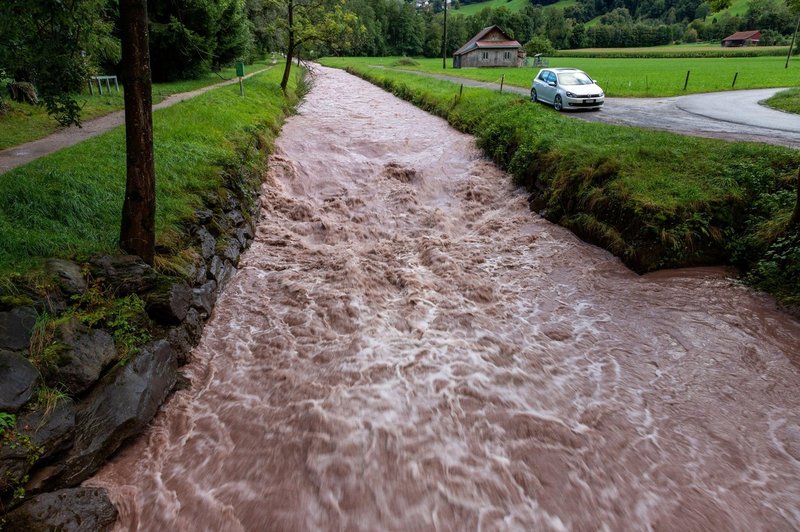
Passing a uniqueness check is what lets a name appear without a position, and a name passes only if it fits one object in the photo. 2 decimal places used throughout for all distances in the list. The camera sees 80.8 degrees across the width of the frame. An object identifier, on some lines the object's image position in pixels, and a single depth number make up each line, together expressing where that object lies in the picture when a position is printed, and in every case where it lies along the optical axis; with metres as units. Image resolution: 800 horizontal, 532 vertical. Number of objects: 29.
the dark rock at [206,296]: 7.24
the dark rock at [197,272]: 7.38
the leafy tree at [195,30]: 23.91
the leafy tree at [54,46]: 5.43
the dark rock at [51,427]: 4.18
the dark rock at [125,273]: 6.01
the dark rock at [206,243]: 8.16
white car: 19.11
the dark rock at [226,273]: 8.38
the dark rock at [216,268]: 8.10
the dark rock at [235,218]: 9.82
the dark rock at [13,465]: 3.82
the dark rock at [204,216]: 8.60
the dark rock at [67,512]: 3.75
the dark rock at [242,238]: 9.79
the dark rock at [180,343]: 6.30
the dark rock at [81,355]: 4.74
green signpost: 18.92
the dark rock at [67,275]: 5.51
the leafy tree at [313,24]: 24.39
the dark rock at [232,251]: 8.96
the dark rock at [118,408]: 4.55
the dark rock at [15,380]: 4.16
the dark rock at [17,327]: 4.59
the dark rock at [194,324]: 6.73
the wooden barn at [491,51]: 65.62
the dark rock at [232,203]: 10.03
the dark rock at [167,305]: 6.25
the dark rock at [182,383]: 6.01
